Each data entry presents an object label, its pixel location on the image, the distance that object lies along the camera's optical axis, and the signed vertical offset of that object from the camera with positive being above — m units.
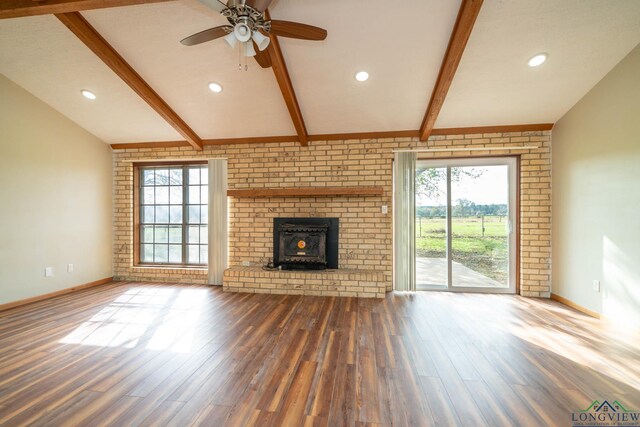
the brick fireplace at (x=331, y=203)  3.83 +0.21
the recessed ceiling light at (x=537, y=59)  2.72 +1.68
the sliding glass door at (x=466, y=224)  4.04 -0.13
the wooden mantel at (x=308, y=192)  3.89 +0.37
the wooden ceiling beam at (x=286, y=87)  2.67 +1.56
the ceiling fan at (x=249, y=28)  1.87 +1.49
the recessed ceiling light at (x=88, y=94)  3.47 +1.64
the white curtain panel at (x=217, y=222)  4.41 -0.11
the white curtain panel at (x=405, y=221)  4.00 -0.08
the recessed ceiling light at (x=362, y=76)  3.03 +1.66
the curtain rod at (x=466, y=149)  3.83 +1.02
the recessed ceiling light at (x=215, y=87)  3.30 +1.65
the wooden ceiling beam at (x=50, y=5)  2.21 +1.83
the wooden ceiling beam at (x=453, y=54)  2.20 +1.63
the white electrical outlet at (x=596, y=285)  3.03 -0.81
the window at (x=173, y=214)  4.71 +0.02
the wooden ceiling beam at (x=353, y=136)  3.80 +1.29
